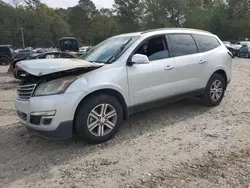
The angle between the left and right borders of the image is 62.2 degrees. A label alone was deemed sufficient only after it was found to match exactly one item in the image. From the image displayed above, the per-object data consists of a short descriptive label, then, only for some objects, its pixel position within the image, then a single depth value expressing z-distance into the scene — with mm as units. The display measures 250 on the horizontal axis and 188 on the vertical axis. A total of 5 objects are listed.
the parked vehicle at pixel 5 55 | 18341
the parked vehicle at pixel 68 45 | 15258
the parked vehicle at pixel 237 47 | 19747
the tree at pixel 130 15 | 50787
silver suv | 2840
